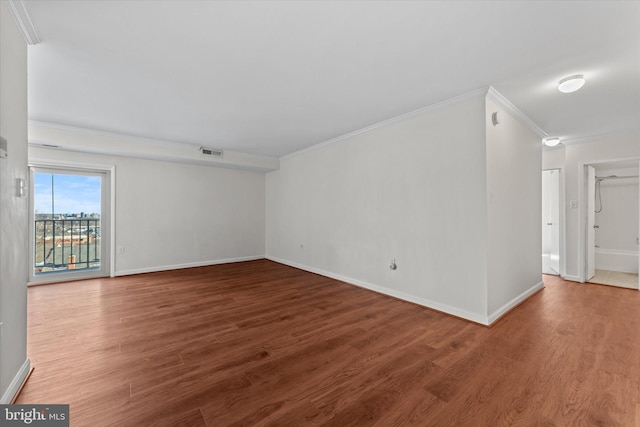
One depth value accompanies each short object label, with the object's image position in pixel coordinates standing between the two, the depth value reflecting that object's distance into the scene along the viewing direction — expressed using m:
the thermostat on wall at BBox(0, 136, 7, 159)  1.46
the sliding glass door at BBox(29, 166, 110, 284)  4.36
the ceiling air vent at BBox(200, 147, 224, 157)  5.35
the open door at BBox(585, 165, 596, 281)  4.61
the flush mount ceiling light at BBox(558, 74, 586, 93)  2.50
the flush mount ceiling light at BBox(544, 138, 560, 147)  4.48
